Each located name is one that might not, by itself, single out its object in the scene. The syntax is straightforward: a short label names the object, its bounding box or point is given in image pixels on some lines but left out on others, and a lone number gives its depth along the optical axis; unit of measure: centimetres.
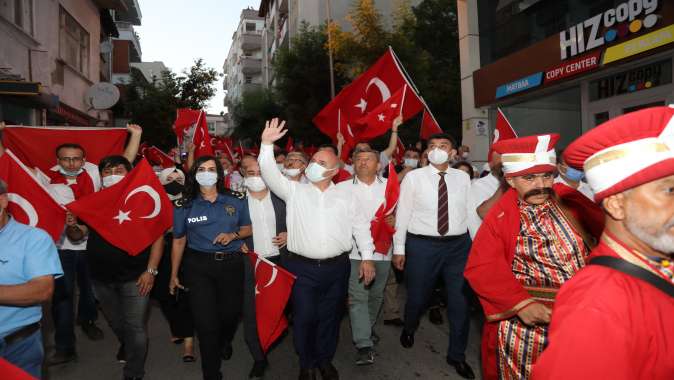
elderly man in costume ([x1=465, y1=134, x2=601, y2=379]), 258
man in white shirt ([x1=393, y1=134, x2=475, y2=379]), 477
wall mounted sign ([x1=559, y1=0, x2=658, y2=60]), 912
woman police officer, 396
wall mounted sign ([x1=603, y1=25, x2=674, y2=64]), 863
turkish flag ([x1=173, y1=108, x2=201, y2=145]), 858
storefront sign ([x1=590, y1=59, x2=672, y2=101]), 936
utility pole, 2161
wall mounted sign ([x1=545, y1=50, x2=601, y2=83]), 1022
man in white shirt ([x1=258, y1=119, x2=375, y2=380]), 418
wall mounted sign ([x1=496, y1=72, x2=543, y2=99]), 1187
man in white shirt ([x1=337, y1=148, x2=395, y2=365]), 473
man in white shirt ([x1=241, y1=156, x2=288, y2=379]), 470
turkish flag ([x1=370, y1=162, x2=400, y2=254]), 485
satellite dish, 1496
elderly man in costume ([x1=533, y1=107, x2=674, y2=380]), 132
